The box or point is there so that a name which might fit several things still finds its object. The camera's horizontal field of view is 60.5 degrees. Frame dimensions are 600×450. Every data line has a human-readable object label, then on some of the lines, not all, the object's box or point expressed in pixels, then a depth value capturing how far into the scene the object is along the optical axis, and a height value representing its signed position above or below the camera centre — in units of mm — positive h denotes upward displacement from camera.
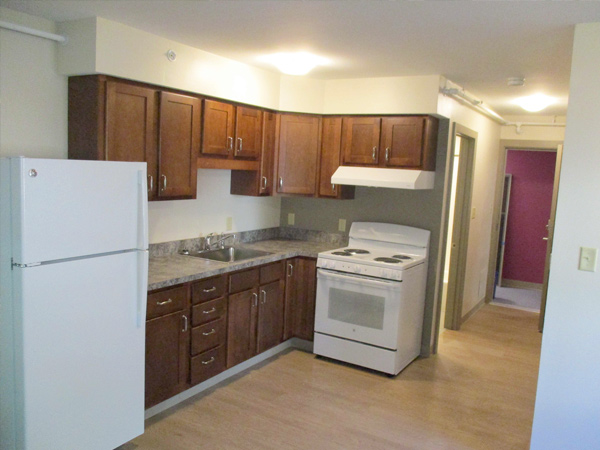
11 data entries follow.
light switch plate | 2553 -346
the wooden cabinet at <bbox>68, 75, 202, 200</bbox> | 3031 +222
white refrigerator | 2256 -663
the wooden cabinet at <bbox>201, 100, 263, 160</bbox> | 3779 +300
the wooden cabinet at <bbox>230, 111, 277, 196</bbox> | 4387 -24
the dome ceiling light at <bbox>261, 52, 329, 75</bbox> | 3598 +809
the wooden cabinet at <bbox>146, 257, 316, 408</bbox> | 3162 -1092
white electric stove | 4008 -1013
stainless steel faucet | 4273 -608
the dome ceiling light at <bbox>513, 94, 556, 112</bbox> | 4636 +788
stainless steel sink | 4281 -708
